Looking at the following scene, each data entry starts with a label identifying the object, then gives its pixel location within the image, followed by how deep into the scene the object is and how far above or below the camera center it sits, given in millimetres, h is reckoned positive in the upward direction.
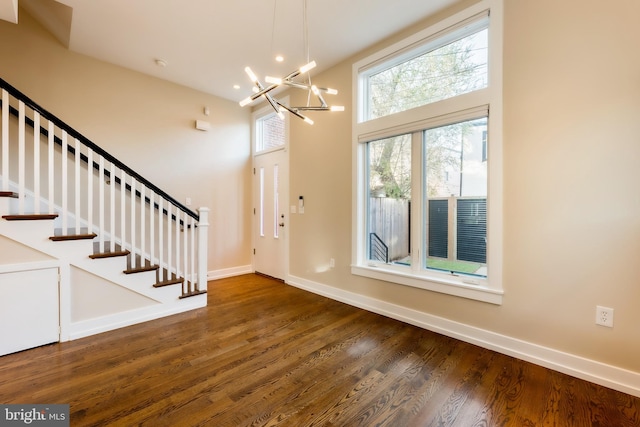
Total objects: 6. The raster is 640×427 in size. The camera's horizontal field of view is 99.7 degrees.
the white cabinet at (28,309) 2178 -812
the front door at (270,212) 4391 +0
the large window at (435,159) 2338 +548
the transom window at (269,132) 4551 +1399
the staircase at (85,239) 2309 -257
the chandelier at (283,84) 1609 +801
